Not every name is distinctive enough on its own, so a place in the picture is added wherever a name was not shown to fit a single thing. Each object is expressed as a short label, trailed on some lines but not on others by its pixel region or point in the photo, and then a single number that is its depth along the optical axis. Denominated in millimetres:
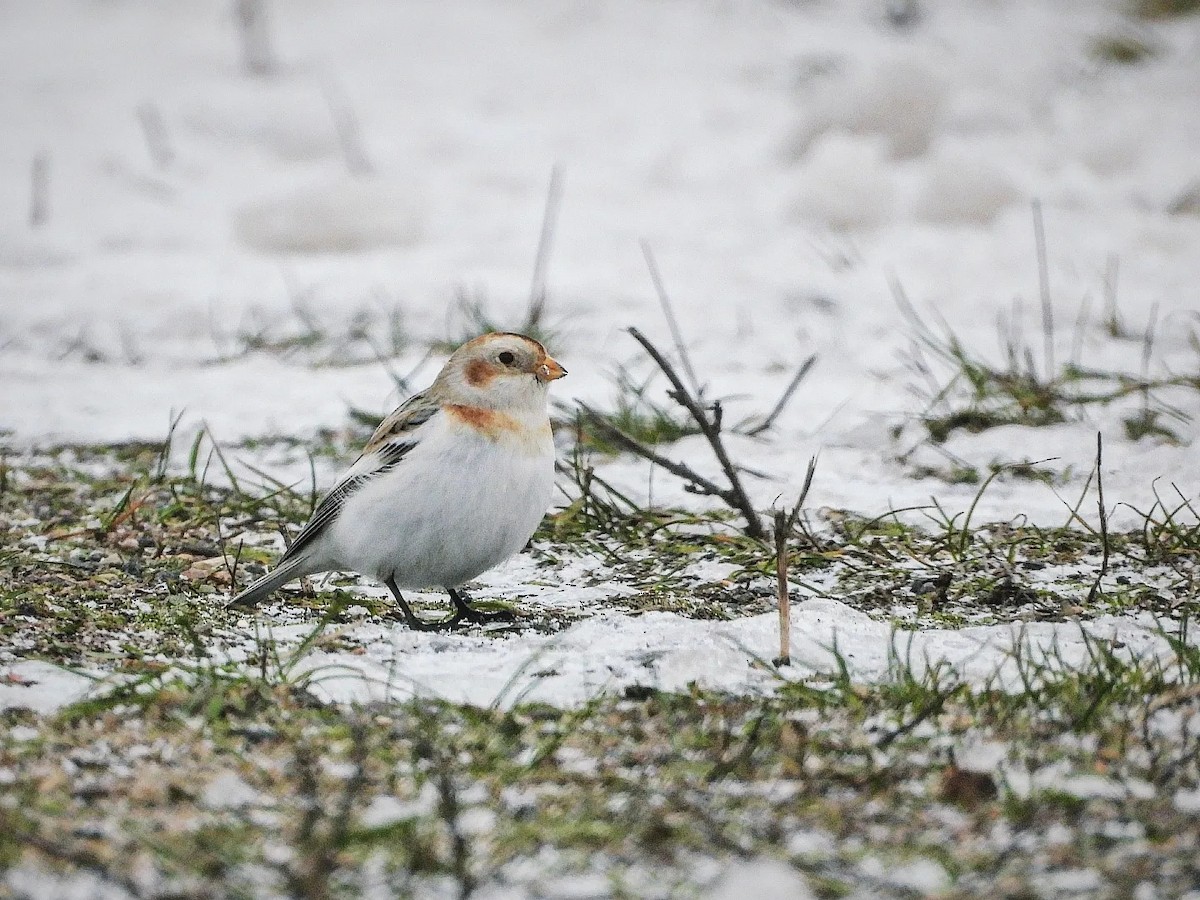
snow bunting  6445
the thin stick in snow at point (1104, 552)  6367
